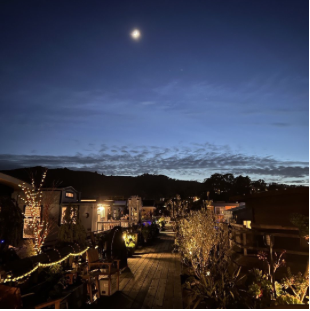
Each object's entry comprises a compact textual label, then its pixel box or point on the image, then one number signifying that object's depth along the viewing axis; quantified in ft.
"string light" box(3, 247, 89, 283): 12.53
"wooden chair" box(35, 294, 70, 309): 11.25
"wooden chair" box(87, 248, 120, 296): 18.83
